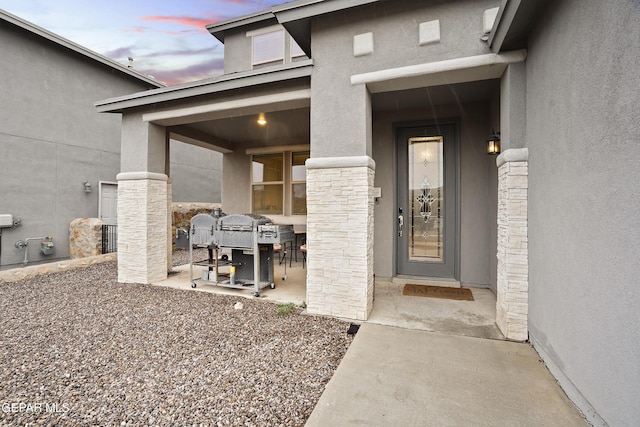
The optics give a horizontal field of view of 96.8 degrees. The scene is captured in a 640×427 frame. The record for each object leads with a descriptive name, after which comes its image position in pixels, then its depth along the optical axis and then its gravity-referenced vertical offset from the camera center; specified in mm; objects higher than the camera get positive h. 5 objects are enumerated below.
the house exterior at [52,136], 6871 +2020
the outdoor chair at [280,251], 6561 -990
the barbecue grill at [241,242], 4297 -492
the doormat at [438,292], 4234 -1262
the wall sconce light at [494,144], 3879 +923
